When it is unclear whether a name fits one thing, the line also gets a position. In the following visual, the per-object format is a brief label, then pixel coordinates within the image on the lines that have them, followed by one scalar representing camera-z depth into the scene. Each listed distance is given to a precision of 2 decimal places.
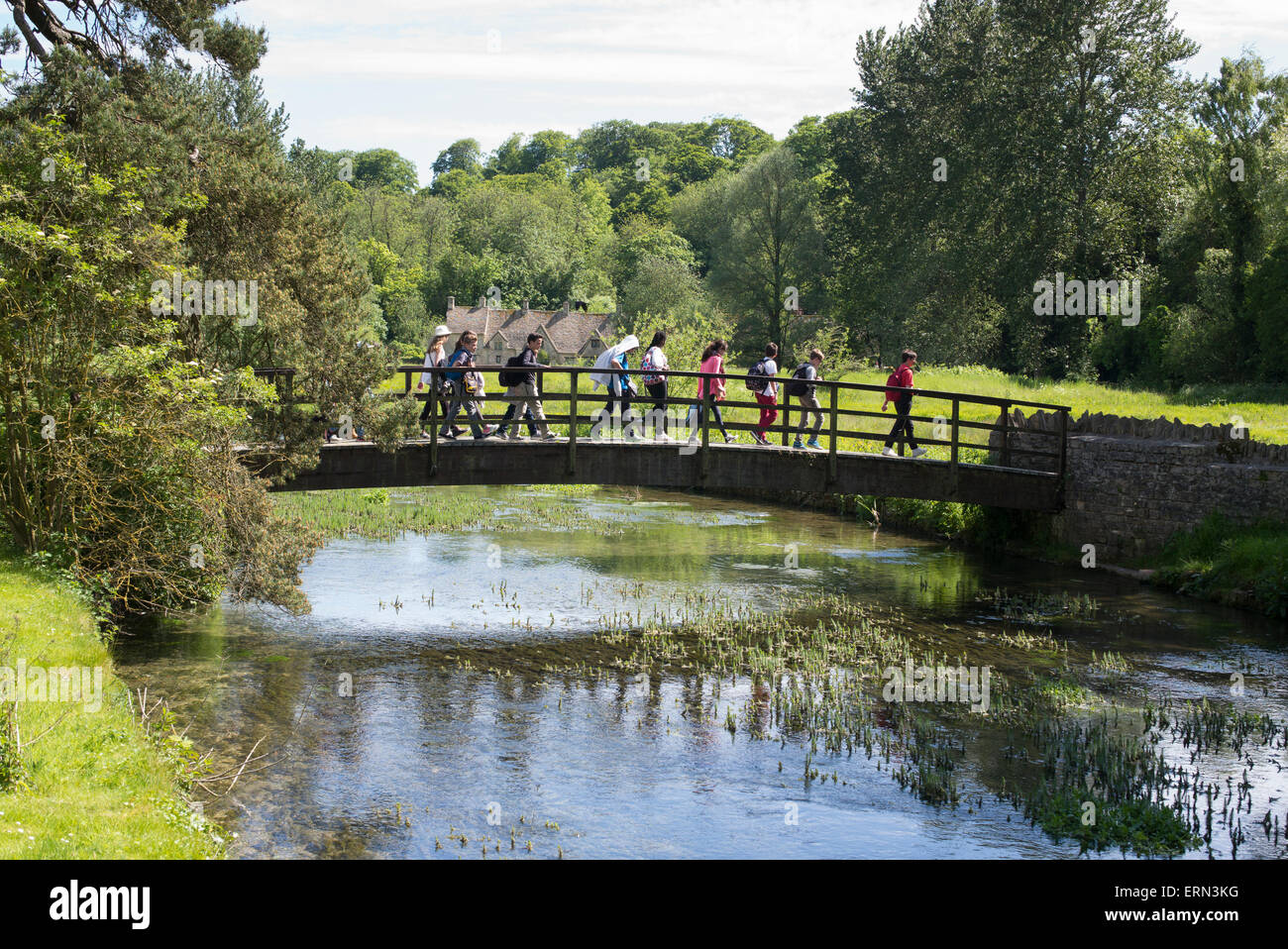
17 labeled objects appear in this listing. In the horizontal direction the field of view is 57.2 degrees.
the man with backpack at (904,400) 20.80
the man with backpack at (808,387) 20.48
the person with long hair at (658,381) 19.38
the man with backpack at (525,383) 18.69
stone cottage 94.12
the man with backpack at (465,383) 18.42
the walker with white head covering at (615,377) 18.67
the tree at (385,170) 146.79
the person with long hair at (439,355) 18.94
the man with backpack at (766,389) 20.56
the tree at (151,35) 16.48
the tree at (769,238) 73.00
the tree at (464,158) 172.75
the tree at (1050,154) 41.03
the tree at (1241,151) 35.19
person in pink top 20.16
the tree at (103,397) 13.27
